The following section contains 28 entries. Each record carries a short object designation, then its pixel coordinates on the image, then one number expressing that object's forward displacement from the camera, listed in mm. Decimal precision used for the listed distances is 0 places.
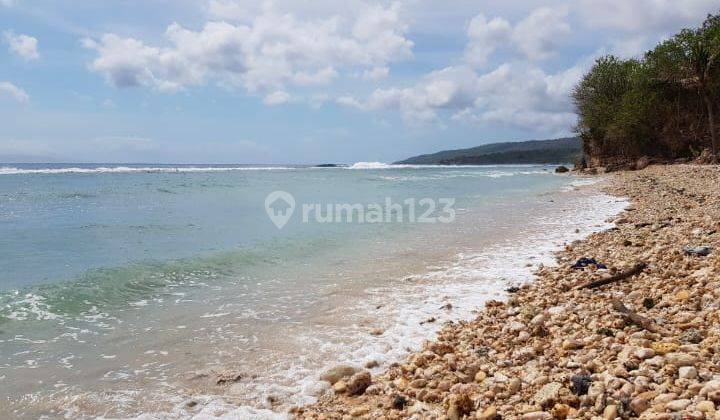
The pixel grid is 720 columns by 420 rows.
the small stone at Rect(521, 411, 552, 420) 3297
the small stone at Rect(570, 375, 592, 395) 3540
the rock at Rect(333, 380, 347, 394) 4668
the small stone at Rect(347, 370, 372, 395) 4645
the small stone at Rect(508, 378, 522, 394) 3887
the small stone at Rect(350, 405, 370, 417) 4176
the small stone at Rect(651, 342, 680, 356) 3789
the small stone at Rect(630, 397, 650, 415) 3049
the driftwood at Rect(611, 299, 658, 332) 4503
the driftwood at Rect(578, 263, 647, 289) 6848
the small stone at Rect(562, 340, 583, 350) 4521
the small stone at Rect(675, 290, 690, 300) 5232
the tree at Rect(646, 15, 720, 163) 33531
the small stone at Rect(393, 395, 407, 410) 4156
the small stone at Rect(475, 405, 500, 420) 3506
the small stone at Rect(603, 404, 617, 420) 3072
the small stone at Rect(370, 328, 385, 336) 6168
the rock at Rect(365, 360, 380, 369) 5188
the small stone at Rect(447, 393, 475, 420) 3692
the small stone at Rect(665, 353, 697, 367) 3443
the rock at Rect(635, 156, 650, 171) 42250
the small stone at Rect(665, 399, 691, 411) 2893
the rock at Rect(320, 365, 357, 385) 4934
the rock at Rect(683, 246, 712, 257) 7296
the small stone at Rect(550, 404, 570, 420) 3287
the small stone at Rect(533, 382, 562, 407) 3504
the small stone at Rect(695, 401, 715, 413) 2787
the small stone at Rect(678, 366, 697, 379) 3254
